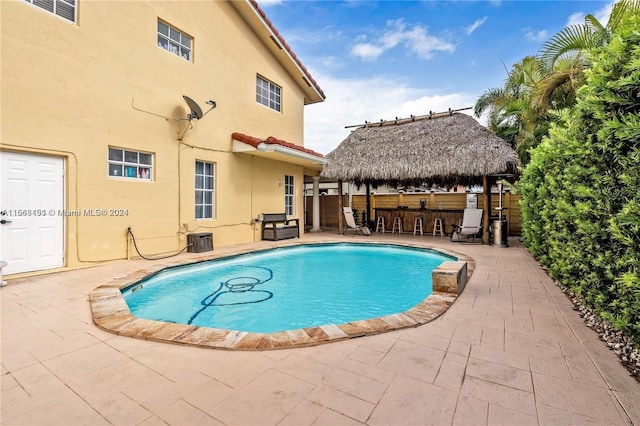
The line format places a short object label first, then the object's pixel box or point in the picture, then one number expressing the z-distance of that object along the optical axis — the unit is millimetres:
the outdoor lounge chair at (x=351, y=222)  13305
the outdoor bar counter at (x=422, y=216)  14180
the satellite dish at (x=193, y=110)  8164
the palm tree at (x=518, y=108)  11359
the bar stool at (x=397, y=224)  14870
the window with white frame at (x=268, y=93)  11812
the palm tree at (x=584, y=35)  6855
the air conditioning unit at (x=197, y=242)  8656
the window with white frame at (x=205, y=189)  9398
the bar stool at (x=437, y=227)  13930
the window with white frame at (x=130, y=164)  7211
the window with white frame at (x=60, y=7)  6004
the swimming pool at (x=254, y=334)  3016
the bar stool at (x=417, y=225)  14420
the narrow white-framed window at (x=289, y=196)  13141
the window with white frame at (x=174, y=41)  8423
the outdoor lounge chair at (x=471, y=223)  11359
